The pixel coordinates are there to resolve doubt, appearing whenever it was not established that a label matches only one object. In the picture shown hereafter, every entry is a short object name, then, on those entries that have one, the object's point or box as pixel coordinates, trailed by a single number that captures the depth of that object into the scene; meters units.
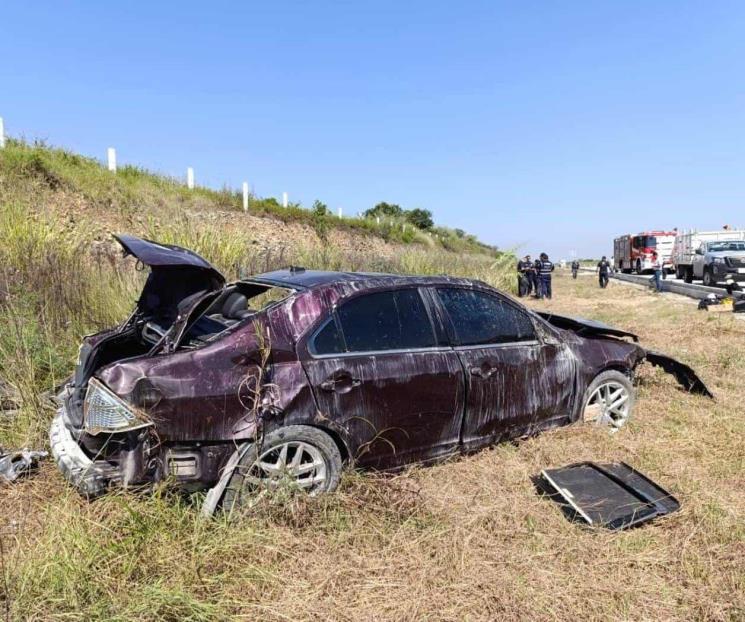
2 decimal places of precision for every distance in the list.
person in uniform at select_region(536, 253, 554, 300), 18.30
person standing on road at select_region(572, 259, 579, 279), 36.11
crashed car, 2.81
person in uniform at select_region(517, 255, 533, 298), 19.50
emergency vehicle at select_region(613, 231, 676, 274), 35.47
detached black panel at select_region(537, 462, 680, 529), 3.09
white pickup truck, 19.03
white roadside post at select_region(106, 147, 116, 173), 18.64
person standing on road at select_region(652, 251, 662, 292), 21.33
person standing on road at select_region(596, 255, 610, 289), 25.26
